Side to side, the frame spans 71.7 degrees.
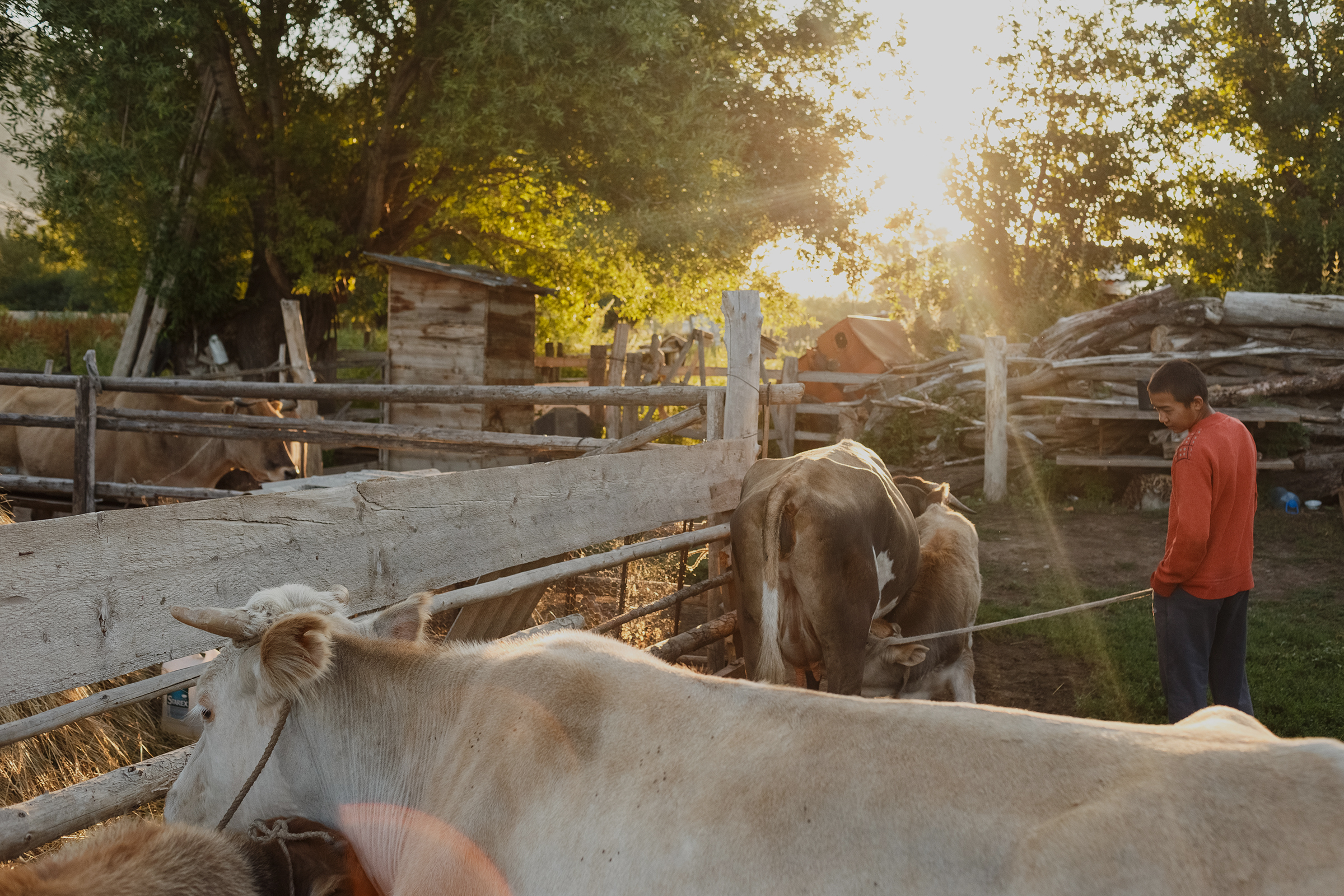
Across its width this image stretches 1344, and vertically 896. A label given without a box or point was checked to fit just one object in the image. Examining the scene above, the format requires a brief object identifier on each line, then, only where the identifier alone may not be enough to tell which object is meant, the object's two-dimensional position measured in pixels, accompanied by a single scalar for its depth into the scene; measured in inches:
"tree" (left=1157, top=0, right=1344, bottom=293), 700.0
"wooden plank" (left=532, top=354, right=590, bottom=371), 676.7
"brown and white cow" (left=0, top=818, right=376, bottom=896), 69.8
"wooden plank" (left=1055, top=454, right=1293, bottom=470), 464.1
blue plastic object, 452.4
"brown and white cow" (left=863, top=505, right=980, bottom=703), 187.3
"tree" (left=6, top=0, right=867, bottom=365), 458.6
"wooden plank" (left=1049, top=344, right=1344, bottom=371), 506.6
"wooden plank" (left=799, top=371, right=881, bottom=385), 616.7
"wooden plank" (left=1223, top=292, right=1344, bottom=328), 510.6
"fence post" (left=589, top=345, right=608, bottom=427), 600.4
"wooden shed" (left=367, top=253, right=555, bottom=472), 523.8
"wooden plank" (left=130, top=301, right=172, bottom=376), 573.3
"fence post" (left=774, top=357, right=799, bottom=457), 575.8
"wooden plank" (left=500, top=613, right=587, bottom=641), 140.9
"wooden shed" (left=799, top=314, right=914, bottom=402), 764.0
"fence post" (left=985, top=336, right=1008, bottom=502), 502.3
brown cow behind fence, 371.2
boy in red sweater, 166.7
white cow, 56.9
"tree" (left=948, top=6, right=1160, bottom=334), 941.8
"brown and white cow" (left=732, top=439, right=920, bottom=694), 166.7
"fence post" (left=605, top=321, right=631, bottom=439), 562.6
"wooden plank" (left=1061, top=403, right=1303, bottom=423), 463.2
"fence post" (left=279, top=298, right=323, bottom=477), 399.2
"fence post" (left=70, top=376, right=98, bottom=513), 258.1
